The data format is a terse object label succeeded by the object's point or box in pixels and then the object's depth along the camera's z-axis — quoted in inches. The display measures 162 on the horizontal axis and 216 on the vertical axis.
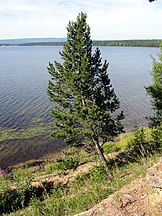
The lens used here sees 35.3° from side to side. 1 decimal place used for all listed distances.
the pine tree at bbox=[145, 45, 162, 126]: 964.8
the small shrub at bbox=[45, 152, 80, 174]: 784.3
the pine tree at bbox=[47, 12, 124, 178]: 630.5
